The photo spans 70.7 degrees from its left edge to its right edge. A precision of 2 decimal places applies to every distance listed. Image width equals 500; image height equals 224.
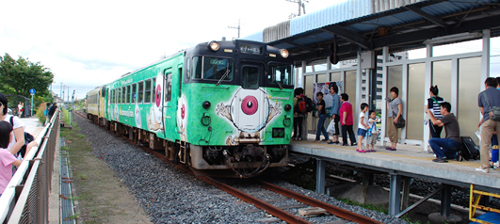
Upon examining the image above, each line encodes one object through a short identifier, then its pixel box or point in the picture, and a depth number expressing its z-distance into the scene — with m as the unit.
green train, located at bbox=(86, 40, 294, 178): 7.23
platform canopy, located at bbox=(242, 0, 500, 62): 7.13
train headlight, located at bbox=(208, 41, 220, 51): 7.30
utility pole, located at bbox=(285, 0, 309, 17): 30.20
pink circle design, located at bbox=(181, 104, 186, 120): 7.60
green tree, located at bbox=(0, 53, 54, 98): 29.91
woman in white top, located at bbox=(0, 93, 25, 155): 4.08
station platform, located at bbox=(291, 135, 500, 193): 4.95
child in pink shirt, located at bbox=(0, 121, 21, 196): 3.61
